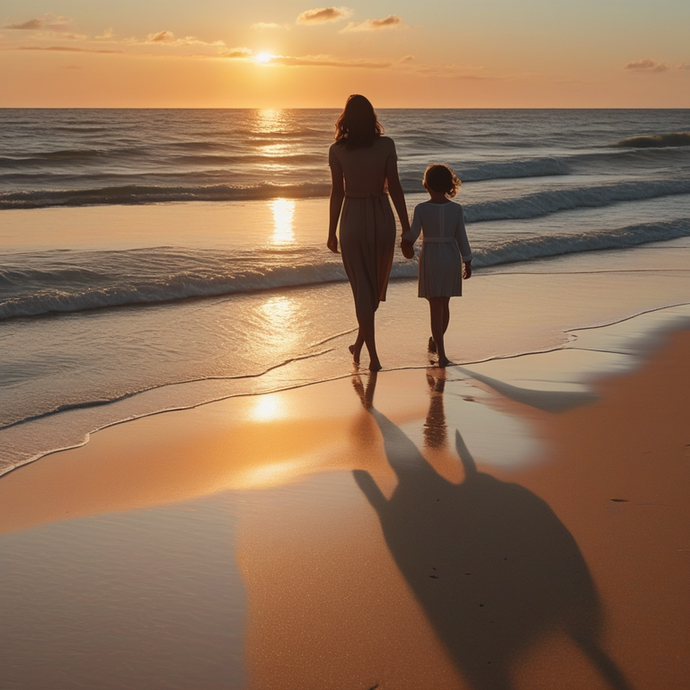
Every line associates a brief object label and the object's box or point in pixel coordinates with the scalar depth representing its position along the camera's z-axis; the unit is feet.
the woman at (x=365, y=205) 18.28
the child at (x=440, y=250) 19.72
